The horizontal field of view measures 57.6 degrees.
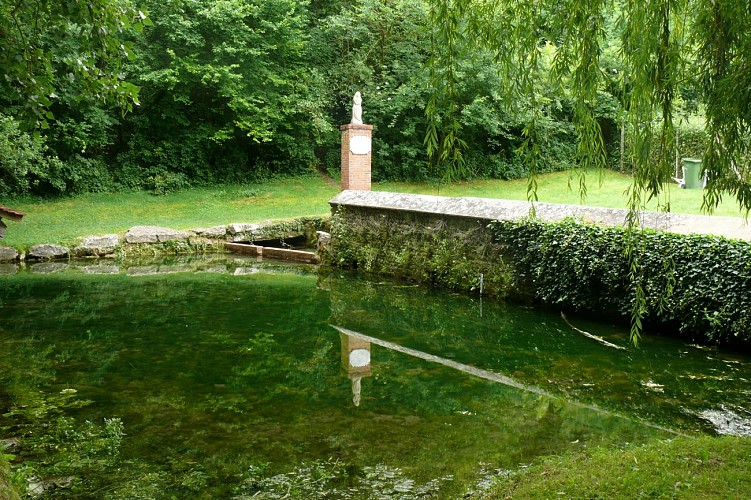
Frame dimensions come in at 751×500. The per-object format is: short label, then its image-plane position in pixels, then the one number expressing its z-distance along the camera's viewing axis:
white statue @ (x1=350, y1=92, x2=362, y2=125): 17.00
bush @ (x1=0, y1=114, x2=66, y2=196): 17.41
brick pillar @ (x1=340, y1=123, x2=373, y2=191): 16.47
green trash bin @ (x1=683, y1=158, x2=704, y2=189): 18.86
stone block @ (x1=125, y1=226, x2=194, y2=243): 17.94
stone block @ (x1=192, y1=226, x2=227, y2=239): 18.81
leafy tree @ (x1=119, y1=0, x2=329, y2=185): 23.12
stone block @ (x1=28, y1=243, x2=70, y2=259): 16.40
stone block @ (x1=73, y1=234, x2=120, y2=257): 17.06
